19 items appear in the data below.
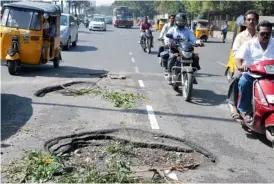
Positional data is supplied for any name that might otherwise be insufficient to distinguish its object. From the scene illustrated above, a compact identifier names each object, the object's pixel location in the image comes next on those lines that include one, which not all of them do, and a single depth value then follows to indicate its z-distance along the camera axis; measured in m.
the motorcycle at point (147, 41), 21.84
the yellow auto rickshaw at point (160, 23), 59.19
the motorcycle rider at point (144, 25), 23.24
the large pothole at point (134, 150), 4.99
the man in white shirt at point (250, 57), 6.48
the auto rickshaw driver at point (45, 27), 12.55
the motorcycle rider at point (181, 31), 10.34
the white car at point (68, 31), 21.25
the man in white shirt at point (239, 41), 6.91
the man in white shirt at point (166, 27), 11.46
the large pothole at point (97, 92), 8.75
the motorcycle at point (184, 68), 9.05
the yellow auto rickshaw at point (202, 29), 37.38
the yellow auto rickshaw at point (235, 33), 12.15
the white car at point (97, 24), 48.81
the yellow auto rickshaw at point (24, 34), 12.16
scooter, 5.90
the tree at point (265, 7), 38.56
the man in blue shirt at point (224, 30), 39.06
